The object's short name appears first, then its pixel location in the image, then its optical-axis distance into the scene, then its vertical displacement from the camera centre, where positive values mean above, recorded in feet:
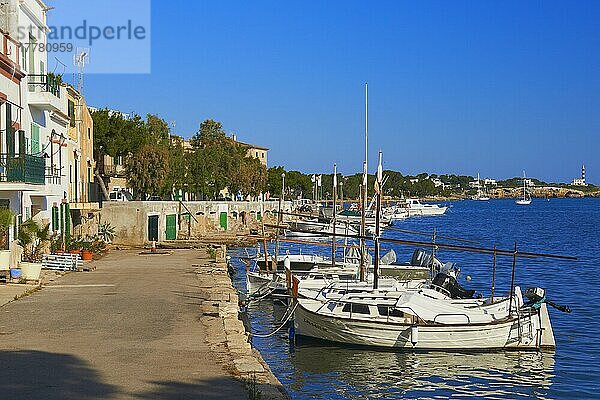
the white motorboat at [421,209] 579.48 -12.26
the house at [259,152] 510.29 +23.66
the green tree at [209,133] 379.14 +25.77
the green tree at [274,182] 422.16 +4.37
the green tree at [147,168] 232.32 +5.92
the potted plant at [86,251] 127.65 -9.43
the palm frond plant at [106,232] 171.53 -8.71
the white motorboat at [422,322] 80.64 -12.53
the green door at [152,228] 185.06 -8.38
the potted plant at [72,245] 123.89 -8.48
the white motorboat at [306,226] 279.98 -12.06
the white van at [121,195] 250.78 -1.69
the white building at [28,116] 96.43 +9.62
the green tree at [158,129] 264.21 +21.16
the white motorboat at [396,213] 459.89 -12.24
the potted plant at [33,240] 100.42 -6.40
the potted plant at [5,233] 85.95 -4.86
